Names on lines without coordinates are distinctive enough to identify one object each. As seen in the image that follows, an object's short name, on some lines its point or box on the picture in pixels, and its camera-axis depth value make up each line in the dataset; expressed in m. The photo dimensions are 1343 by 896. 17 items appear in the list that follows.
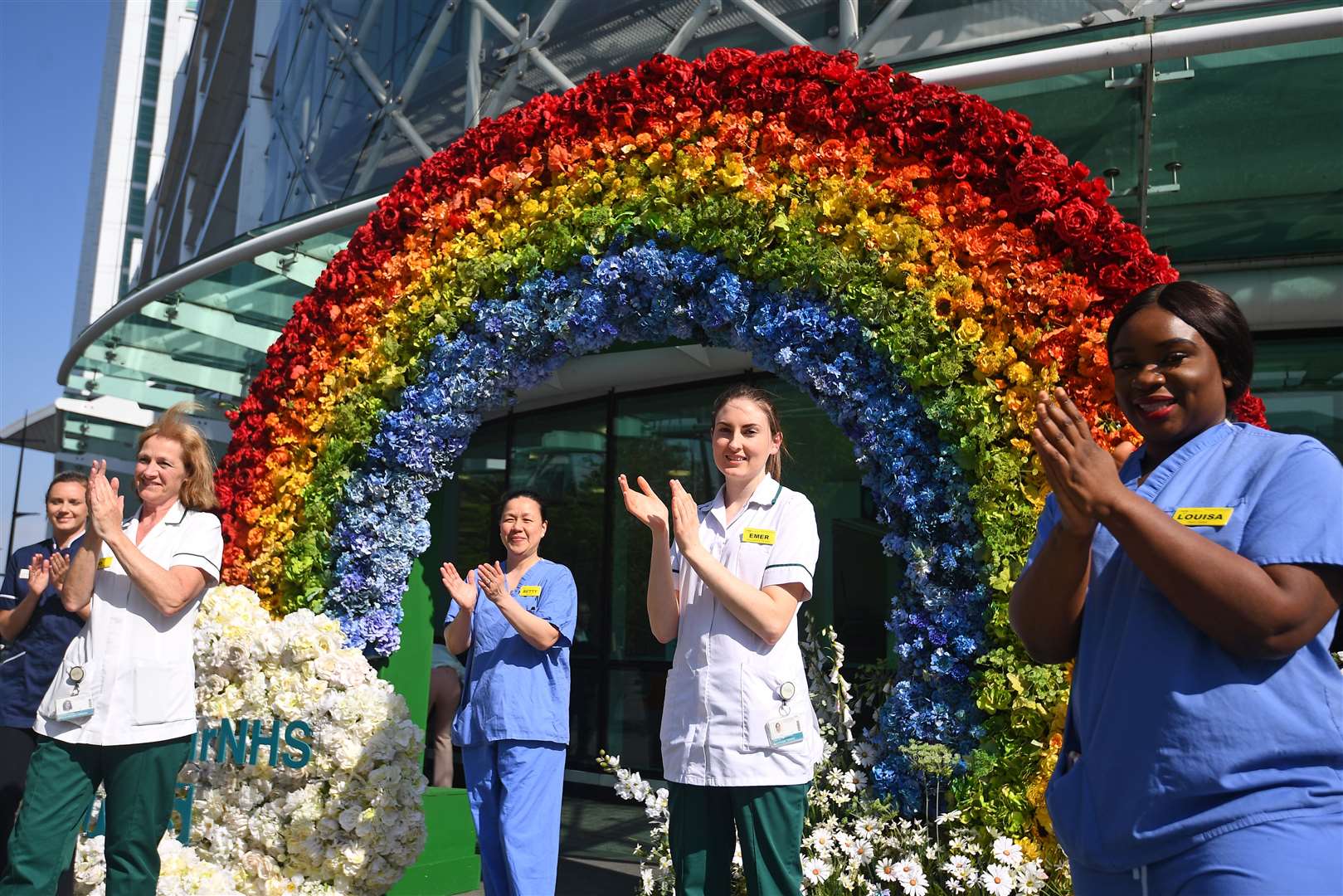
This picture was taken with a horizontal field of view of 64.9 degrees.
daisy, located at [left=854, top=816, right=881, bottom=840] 3.97
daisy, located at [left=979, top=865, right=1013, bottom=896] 3.52
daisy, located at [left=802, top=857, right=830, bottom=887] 3.98
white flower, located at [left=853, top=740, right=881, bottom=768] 4.12
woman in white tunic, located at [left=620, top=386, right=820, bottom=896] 3.11
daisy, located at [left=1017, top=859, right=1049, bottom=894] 3.56
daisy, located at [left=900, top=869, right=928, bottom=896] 3.73
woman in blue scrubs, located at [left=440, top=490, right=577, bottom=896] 4.54
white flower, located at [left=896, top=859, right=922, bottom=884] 3.73
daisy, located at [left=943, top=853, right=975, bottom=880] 3.64
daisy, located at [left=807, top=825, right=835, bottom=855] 4.07
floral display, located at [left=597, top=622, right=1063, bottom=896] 3.63
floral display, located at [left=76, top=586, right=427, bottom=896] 4.61
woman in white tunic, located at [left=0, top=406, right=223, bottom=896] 3.62
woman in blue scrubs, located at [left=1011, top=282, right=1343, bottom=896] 1.54
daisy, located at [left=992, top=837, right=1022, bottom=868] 3.56
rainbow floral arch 3.91
